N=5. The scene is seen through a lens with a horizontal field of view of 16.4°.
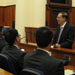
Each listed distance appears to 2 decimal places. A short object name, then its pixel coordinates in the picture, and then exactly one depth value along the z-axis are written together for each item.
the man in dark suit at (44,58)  2.57
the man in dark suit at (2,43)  5.44
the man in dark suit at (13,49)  3.85
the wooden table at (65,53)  4.03
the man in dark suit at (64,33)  5.23
